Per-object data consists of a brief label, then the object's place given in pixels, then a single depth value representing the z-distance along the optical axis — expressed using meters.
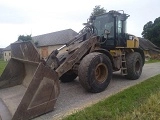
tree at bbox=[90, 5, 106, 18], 21.42
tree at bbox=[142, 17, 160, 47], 22.81
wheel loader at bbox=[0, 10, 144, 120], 2.72
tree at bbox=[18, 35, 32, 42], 22.28
